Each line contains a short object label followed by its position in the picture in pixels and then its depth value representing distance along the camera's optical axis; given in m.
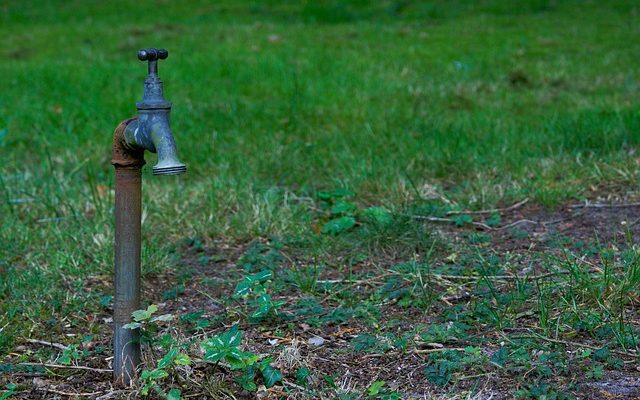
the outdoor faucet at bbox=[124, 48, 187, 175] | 2.18
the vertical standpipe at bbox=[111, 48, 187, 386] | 2.30
